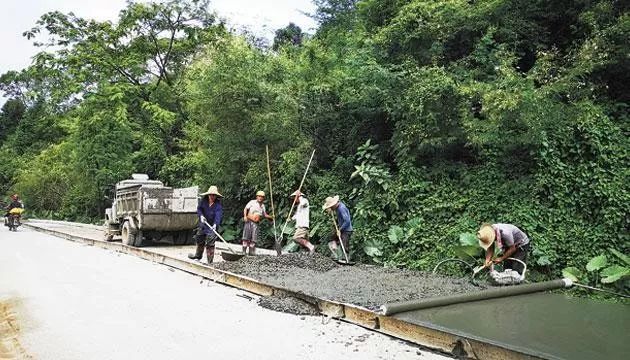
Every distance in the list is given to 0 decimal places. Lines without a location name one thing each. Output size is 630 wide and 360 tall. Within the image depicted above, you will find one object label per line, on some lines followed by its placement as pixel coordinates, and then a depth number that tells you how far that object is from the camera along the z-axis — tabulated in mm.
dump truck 12914
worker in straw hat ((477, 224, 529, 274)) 7344
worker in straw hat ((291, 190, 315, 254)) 10445
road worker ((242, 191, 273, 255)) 10844
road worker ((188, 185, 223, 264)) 9742
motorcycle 21656
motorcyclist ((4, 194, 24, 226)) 22095
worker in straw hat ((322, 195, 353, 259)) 9961
